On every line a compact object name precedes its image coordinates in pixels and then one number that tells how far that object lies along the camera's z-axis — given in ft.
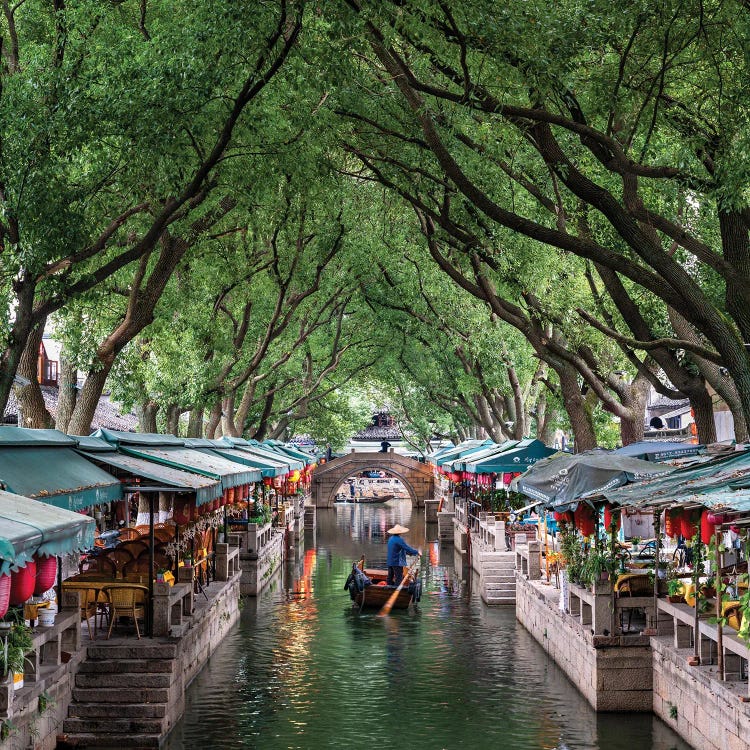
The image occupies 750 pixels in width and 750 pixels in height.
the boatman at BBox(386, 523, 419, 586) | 76.69
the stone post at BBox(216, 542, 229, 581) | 63.52
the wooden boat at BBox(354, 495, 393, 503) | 253.85
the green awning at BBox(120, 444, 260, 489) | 48.65
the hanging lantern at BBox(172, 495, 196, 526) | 48.90
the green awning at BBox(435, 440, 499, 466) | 115.83
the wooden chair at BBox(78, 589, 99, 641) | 42.68
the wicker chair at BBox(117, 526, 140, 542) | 61.46
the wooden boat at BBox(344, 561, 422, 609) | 74.49
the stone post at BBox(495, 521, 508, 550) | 80.59
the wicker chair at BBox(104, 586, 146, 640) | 42.78
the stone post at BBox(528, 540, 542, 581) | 66.13
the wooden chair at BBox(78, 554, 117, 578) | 50.29
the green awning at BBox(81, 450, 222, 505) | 41.97
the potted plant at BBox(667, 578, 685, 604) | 40.75
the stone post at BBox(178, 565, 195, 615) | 49.32
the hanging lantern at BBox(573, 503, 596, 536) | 48.60
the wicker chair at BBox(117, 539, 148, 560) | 50.88
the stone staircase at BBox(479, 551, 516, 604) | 77.71
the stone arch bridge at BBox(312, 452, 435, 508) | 205.36
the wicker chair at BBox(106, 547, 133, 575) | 50.42
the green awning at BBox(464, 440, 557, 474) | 76.02
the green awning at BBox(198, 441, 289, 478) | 73.92
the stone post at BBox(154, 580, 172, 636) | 43.06
